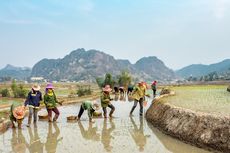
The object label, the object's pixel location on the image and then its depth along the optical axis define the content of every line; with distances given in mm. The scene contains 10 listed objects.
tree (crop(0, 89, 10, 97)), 47087
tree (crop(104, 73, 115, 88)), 54270
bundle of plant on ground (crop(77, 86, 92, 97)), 43344
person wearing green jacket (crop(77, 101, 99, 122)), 12054
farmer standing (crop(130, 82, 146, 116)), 13306
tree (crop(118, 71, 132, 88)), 59217
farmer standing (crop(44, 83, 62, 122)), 11811
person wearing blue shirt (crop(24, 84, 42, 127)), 11264
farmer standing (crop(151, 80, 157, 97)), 25333
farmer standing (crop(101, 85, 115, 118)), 12837
